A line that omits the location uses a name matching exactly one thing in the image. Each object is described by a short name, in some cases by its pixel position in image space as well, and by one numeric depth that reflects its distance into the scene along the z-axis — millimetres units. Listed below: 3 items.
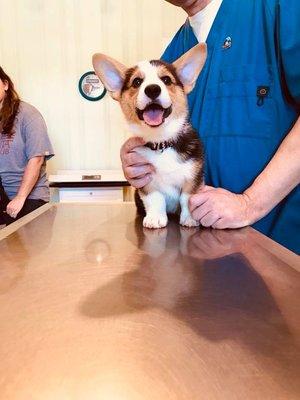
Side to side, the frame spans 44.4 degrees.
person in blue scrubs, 852
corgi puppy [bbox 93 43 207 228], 898
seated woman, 2184
